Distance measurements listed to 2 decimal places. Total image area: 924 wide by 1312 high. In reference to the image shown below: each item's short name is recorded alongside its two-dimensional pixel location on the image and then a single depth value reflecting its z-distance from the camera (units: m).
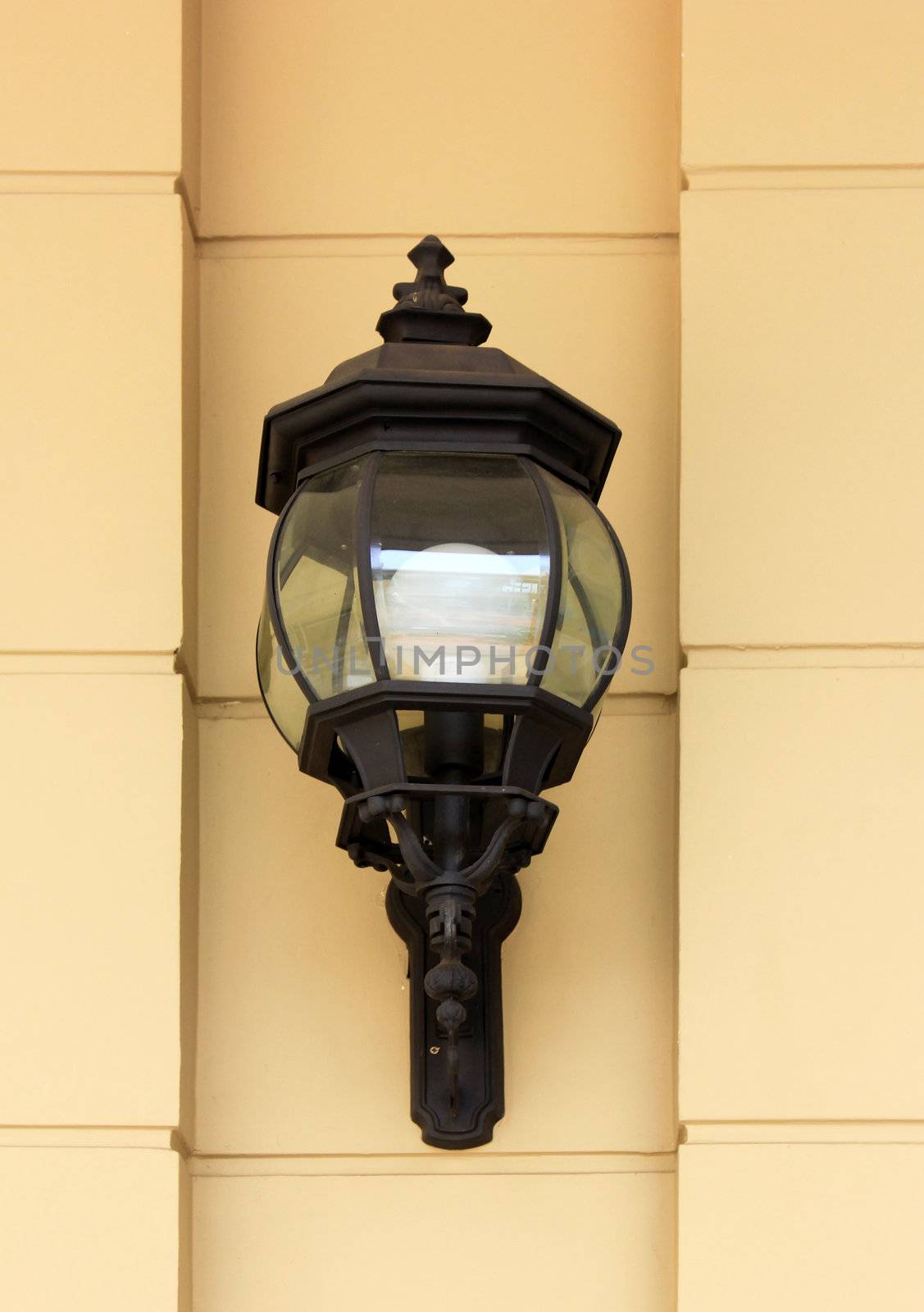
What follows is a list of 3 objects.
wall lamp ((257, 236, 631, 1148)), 2.40
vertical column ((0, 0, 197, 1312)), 2.69
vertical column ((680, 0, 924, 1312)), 2.71
